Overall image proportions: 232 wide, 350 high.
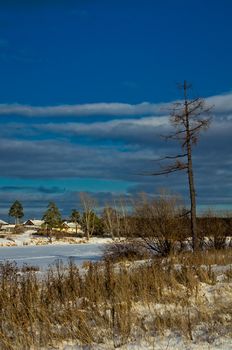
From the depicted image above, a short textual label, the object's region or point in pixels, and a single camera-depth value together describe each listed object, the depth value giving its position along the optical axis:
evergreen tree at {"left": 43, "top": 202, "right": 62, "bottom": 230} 94.50
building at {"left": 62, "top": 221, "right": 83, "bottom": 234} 109.53
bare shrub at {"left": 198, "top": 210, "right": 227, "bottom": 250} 29.44
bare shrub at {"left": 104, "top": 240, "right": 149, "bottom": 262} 25.83
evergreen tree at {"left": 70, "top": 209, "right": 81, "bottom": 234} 121.48
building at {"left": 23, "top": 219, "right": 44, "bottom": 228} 166.88
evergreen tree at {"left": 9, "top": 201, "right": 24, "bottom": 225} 127.88
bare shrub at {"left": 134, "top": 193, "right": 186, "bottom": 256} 26.09
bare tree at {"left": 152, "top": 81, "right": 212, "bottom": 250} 23.25
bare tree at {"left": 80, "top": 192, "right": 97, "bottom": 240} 87.03
